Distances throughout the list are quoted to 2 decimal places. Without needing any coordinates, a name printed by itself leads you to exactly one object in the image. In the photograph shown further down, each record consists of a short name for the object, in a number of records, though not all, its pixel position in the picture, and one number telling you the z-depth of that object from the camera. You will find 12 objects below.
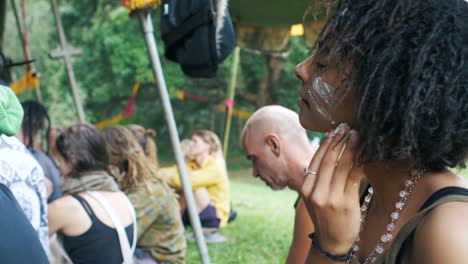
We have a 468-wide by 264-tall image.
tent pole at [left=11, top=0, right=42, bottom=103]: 7.36
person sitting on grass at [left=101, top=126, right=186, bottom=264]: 4.07
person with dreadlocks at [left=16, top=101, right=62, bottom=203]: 4.50
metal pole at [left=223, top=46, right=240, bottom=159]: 9.50
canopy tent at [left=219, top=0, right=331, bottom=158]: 4.59
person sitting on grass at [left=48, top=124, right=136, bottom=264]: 3.17
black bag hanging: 3.18
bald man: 2.65
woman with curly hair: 1.16
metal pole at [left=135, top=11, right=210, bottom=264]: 3.66
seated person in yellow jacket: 7.46
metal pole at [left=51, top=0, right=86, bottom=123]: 6.47
